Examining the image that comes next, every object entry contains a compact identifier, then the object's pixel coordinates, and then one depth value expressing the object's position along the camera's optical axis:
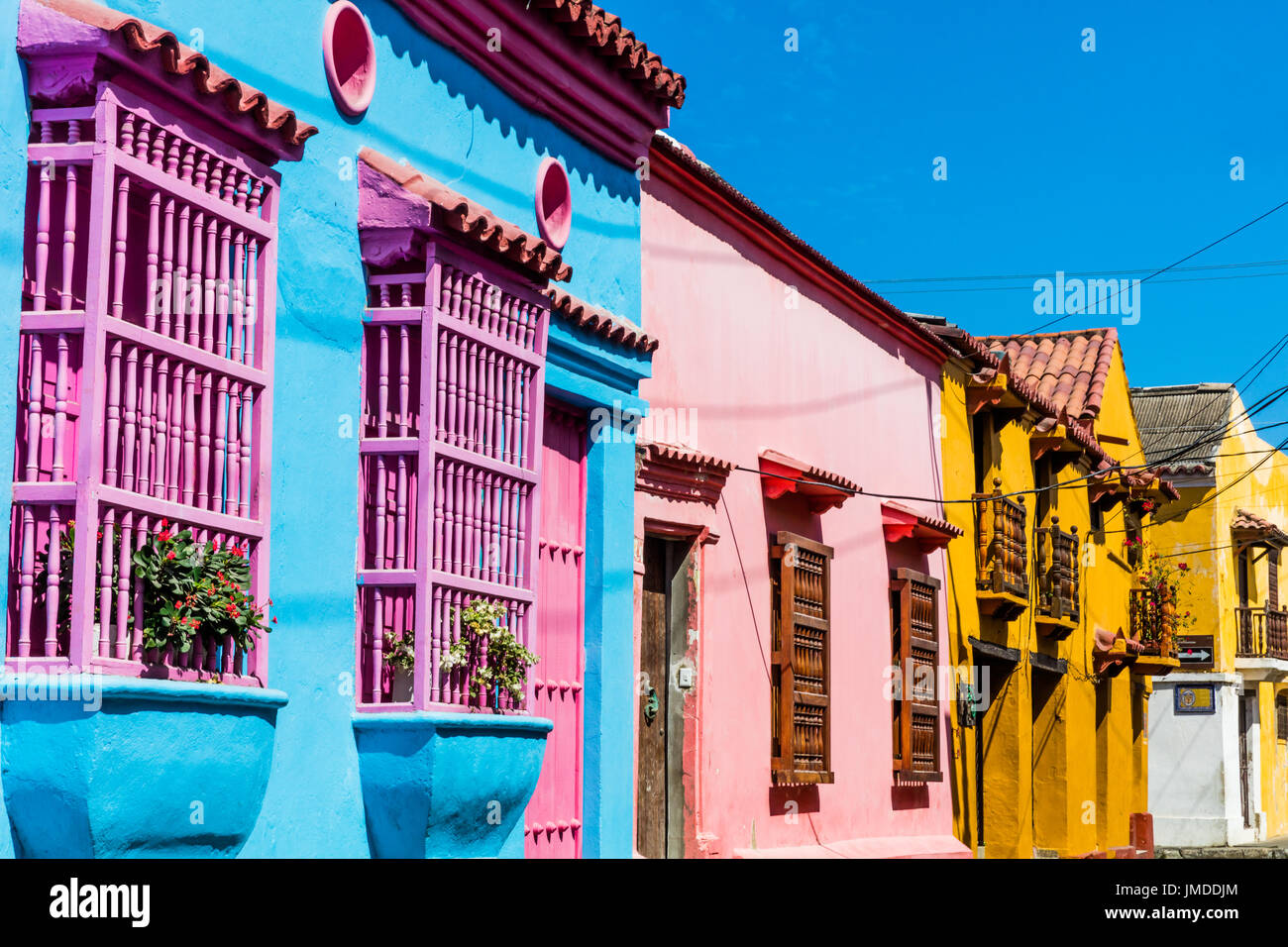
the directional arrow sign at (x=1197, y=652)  32.41
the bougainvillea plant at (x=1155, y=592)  23.90
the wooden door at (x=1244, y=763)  33.31
